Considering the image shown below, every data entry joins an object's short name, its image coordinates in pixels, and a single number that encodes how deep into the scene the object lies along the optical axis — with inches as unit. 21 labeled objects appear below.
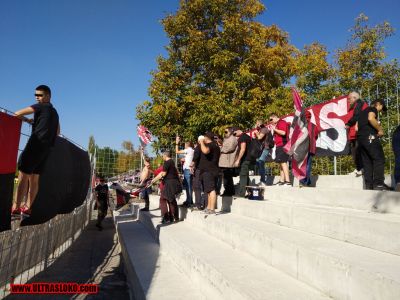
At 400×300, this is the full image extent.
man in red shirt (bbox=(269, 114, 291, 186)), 294.1
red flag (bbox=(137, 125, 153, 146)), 597.3
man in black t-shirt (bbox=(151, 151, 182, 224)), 292.4
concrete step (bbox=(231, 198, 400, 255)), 118.2
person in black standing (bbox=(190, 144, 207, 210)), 282.6
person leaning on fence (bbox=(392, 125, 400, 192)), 202.2
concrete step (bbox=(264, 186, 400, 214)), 161.0
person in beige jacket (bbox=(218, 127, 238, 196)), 279.1
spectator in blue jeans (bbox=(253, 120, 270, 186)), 314.0
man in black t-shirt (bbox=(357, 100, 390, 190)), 195.6
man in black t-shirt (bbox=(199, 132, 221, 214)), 258.5
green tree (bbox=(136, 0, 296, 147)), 615.5
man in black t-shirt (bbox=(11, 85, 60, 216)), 146.3
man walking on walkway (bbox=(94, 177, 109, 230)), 475.8
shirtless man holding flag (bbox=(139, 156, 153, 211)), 418.5
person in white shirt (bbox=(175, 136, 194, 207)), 340.8
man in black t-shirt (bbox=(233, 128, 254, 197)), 288.9
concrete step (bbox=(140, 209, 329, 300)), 107.3
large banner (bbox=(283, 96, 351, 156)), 288.8
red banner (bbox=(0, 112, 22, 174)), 124.1
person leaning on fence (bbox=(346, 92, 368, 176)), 220.5
